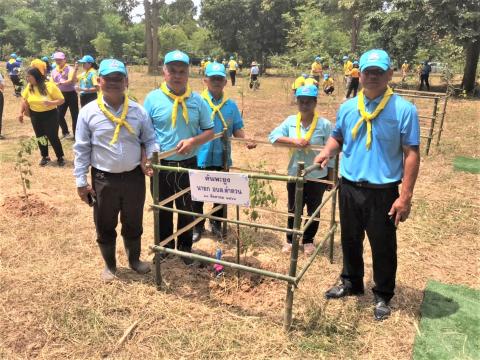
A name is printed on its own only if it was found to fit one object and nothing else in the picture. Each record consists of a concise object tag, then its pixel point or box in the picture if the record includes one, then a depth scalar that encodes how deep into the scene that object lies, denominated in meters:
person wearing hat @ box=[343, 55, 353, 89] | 16.57
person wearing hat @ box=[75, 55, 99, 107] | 8.41
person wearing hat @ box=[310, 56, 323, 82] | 16.10
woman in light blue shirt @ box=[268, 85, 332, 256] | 3.76
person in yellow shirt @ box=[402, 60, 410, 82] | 20.31
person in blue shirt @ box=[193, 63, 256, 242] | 4.17
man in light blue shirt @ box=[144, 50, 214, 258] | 3.49
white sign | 2.93
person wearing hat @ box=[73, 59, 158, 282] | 3.24
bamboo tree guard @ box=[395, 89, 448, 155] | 8.03
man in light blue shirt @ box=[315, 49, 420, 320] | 2.85
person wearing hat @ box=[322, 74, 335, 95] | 16.69
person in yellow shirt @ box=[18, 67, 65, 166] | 6.66
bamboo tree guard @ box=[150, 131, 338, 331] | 2.73
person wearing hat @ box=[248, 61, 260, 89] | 19.83
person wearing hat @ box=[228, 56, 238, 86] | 21.69
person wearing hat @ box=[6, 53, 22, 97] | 16.03
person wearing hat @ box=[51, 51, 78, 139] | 8.32
